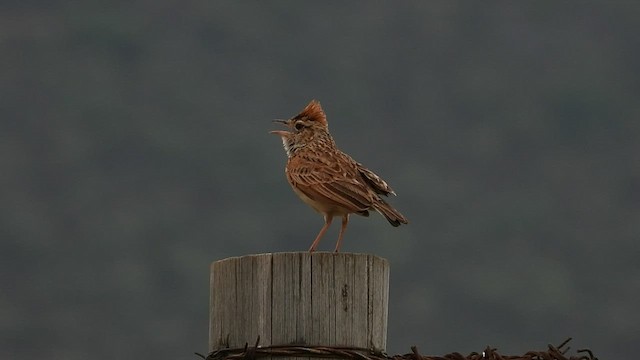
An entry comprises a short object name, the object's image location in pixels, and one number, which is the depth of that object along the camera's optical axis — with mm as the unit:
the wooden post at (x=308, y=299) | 7293
